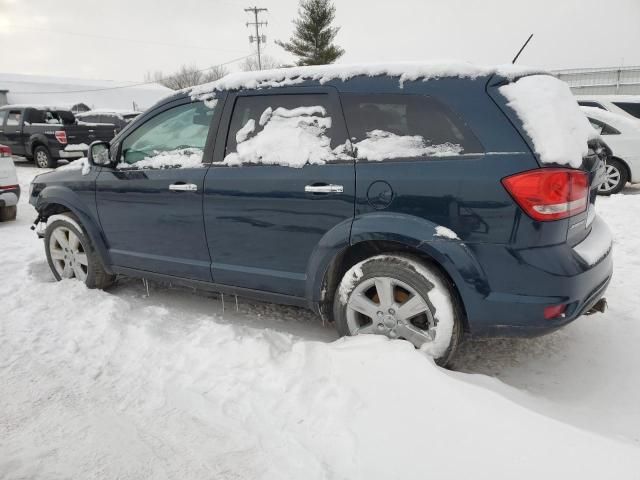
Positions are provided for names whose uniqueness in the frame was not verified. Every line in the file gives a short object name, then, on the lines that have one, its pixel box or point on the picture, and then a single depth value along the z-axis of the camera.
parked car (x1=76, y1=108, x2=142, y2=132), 19.11
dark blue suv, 2.45
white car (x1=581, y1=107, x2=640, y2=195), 8.13
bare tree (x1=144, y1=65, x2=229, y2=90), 71.09
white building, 41.28
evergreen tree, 34.25
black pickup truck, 12.95
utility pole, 49.12
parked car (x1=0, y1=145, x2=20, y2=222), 7.02
